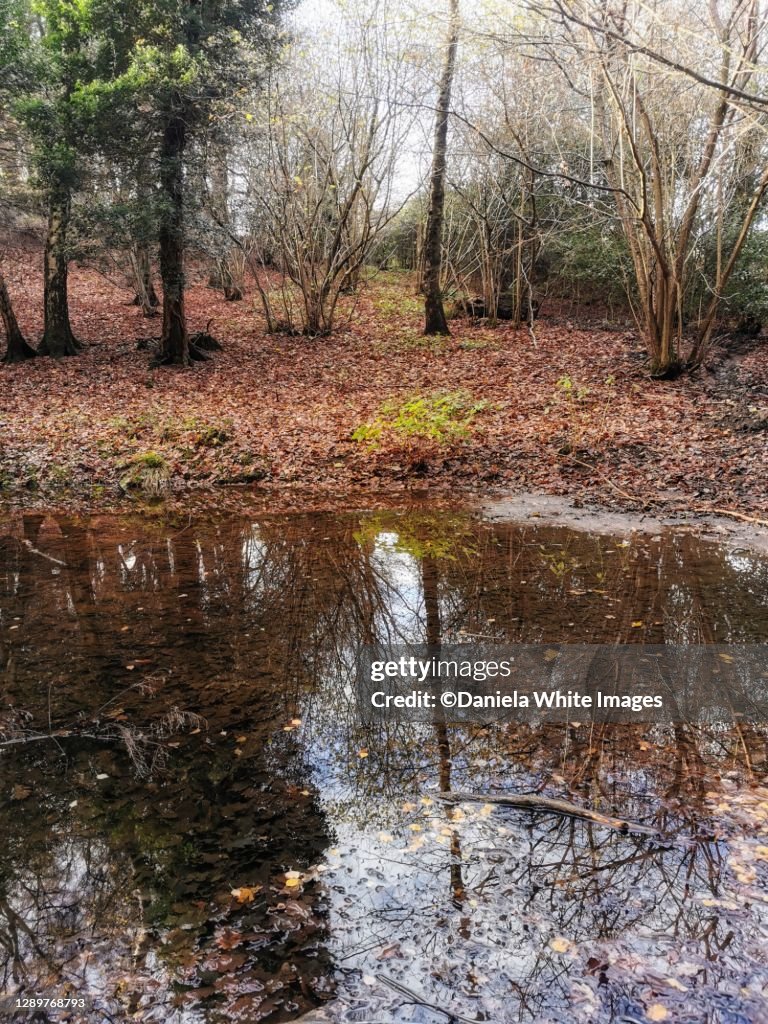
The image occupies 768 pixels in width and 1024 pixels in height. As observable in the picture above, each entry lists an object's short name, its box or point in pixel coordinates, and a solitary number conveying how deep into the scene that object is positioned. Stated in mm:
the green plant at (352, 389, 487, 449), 11617
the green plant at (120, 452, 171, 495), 10852
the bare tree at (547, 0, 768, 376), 10711
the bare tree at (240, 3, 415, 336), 16406
